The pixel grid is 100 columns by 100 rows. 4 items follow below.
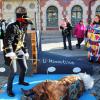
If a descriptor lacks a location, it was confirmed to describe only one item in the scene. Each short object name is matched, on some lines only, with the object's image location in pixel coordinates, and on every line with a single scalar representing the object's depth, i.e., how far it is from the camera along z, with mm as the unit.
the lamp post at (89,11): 10227
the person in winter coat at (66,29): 5790
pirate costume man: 2752
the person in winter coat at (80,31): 5959
